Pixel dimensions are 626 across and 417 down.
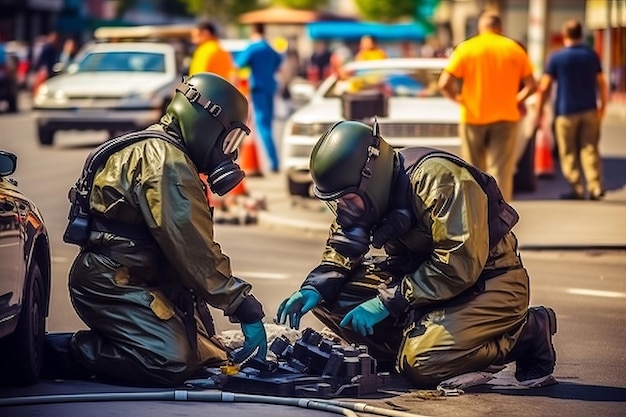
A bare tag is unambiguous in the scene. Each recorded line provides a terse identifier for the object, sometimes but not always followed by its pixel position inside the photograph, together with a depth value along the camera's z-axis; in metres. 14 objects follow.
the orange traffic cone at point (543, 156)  20.27
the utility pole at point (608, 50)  33.18
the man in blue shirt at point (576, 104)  17.19
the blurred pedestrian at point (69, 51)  44.01
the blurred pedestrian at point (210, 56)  19.72
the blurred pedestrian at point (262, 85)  21.06
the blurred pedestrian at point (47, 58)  41.19
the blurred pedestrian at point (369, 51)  25.91
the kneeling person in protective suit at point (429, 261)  7.32
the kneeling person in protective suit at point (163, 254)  7.33
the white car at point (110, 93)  25.02
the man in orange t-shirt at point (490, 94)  15.02
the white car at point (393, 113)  16.44
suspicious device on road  7.32
